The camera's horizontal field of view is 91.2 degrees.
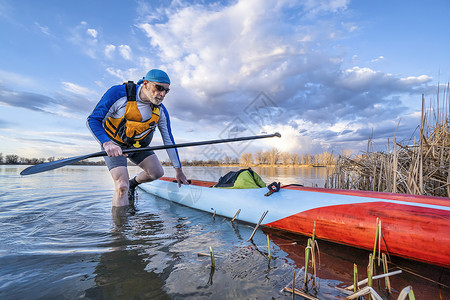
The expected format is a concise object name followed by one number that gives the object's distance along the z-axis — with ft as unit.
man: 10.35
